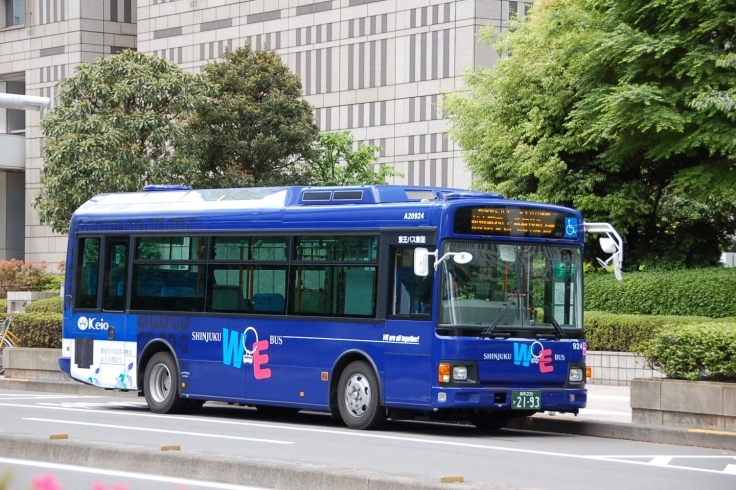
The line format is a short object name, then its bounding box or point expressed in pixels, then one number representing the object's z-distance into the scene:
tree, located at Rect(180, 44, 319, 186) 45.53
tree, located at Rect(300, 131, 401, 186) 51.03
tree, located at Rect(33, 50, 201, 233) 41.56
